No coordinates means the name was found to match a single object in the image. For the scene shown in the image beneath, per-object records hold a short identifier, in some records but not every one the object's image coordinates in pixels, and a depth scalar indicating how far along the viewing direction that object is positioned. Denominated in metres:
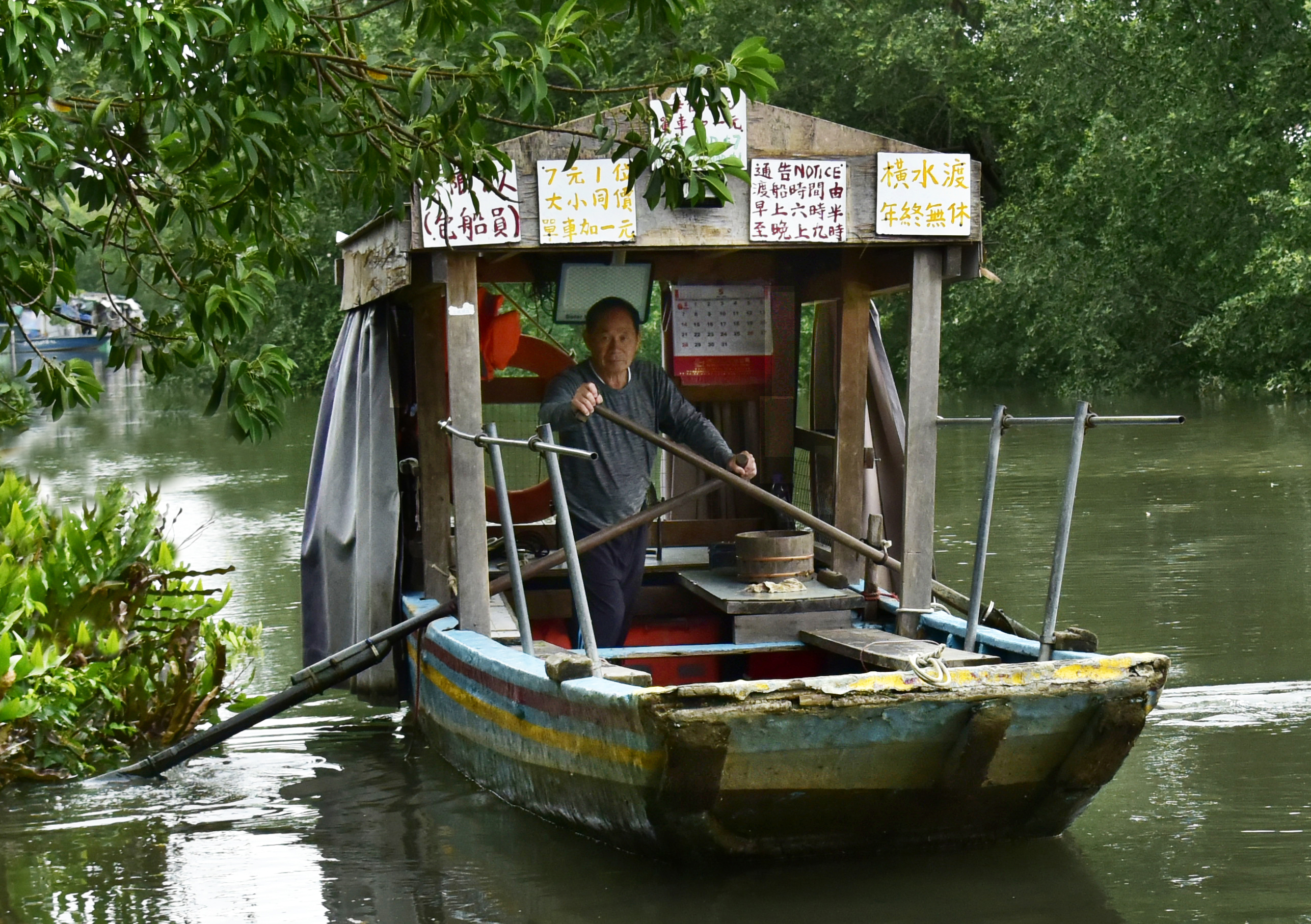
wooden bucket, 14.03
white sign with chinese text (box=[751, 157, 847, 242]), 12.28
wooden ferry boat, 9.95
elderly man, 13.80
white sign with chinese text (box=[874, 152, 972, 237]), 12.45
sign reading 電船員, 11.98
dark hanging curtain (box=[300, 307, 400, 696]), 14.97
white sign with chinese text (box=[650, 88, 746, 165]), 12.22
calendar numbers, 16.55
